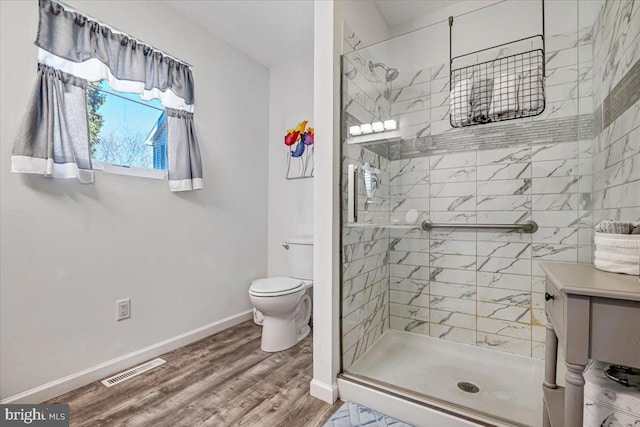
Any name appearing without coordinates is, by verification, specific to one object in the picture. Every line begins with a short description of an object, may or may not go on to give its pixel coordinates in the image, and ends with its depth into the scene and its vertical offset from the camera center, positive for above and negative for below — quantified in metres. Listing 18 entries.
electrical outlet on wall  1.81 -0.63
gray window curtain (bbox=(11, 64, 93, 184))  1.44 +0.38
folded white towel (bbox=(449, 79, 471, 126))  1.81 +0.65
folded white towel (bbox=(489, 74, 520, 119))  1.66 +0.64
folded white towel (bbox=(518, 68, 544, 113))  1.65 +0.64
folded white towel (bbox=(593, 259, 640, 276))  0.86 -0.17
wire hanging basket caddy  1.66 +0.70
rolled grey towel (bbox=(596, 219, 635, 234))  0.90 -0.05
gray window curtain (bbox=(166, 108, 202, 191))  2.09 +0.39
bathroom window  1.77 +0.48
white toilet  2.01 -0.72
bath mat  1.35 -0.98
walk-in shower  1.67 +0.01
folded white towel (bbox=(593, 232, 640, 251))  0.86 -0.09
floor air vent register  1.69 -0.98
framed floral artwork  2.58 +0.52
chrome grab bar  1.81 -0.11
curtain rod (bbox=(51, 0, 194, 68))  1.61 +1.07
